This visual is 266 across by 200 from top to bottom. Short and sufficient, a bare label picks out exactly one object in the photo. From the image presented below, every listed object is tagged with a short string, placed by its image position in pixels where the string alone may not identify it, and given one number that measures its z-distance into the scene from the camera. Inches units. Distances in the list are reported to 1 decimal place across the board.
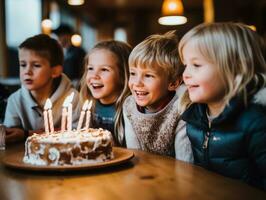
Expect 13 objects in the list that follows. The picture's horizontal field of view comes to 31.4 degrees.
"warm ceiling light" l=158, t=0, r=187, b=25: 195.3
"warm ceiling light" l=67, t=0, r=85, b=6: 243.3
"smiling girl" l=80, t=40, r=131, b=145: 103.8
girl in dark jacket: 67.6
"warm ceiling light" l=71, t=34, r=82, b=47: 350.1
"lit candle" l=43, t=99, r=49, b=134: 72.6
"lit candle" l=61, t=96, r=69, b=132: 72.2
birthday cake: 62.4
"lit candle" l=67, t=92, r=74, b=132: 73.2
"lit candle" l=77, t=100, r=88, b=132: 73.8
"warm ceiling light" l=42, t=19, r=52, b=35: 316.8
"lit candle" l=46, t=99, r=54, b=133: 73.2
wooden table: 49.1
